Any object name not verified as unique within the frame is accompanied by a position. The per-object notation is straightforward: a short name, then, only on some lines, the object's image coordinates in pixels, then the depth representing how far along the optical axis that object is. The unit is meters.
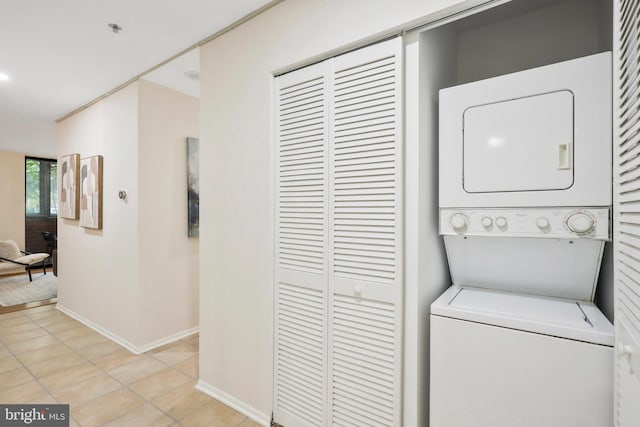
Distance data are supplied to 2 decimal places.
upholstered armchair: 5.59
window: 7.36
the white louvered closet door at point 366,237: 1.49
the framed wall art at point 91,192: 3.50
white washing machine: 1.11
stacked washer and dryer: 1.16
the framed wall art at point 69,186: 3.89
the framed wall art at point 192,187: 3.41
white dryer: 1.19
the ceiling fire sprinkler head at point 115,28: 2.21
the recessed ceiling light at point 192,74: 2.92
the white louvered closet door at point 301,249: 1.74
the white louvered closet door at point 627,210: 0.85
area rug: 4.81
